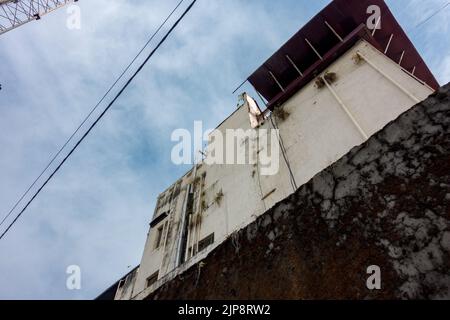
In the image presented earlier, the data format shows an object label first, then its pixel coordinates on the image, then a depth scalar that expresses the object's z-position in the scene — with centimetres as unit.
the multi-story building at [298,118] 1002
